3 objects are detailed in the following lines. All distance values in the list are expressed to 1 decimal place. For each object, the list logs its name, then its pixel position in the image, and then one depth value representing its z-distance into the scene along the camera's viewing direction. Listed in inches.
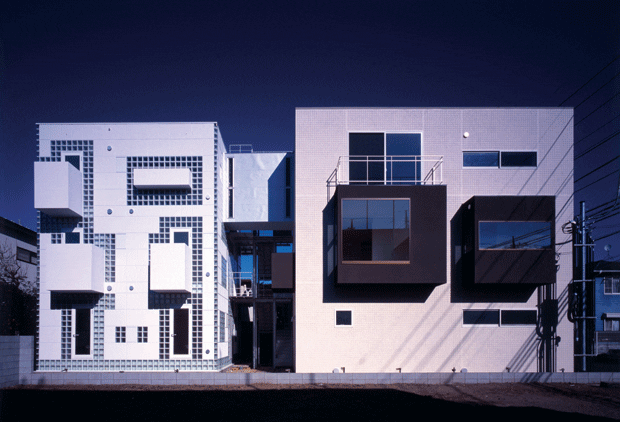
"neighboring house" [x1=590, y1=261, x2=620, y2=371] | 1275.8
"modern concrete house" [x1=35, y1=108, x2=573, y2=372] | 641.0
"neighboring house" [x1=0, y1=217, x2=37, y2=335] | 804.6
